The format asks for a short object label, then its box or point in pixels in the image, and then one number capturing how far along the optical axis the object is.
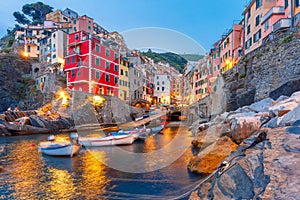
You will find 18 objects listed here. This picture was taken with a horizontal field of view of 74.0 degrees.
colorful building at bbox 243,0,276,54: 26.73
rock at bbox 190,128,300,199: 2.86
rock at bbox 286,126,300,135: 4.26
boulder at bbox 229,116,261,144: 9.49
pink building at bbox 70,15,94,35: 60.16
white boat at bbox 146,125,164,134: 26.45
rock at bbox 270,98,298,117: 7.89
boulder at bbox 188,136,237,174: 9.29
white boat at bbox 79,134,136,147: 18.42
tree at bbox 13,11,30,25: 86.81
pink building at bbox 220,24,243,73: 34.74
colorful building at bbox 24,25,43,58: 66.01
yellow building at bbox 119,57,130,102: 45.80
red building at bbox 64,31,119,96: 36.56
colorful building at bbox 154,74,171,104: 79.31
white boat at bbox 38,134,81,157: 14.69
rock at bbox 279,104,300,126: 5.74
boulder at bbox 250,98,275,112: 12.52
